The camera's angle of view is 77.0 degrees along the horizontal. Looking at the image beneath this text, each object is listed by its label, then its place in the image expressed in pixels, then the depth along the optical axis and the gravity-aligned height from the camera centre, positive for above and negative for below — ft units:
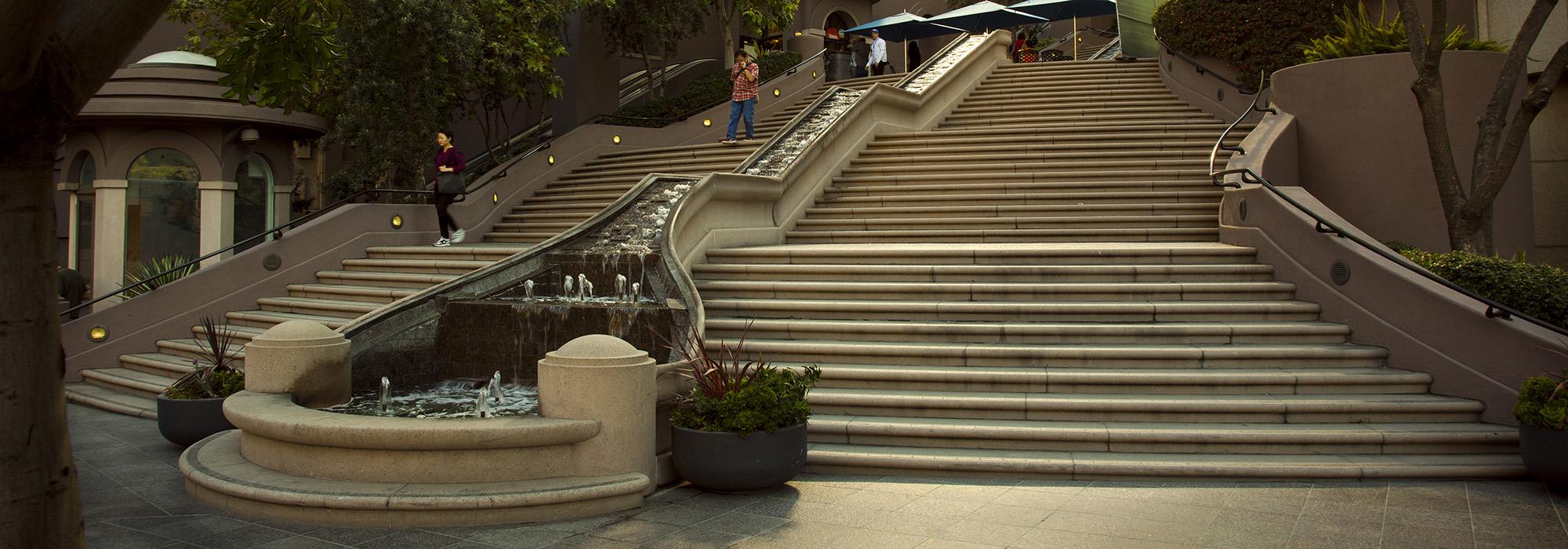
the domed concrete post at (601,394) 20.89 -2.04
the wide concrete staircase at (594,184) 52.65 +6.67
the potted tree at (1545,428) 20.63 -2.71
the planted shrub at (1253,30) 56.65 +16.05
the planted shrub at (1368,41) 39.93 +10.81
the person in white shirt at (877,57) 87.56 +21.53
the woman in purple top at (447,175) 48.32 +6.08
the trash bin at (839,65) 90.02 +21.39
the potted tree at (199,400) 27.20 -2.82
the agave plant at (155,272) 44.79 +1.29
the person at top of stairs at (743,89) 57.67 +12.42
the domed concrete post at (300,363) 24.95 -1.66
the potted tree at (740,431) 21.26 -2.86
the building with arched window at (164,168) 53.06 +7.42
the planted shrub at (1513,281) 25.88 +0.54
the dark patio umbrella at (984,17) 92.48 +27.14
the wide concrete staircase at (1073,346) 23.67 -1.35
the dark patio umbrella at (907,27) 93.45 +26.31
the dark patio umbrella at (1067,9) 88.89 +26.47
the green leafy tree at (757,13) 80.84 +24.18
